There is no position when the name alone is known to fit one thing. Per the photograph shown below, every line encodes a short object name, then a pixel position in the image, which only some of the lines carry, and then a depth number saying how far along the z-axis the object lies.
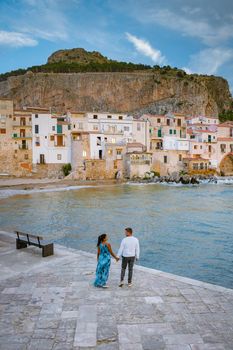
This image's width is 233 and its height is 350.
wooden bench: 10.31
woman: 7.69
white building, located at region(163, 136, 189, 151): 61.75
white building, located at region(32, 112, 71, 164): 53.78
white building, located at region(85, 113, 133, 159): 55.25
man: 7.79
